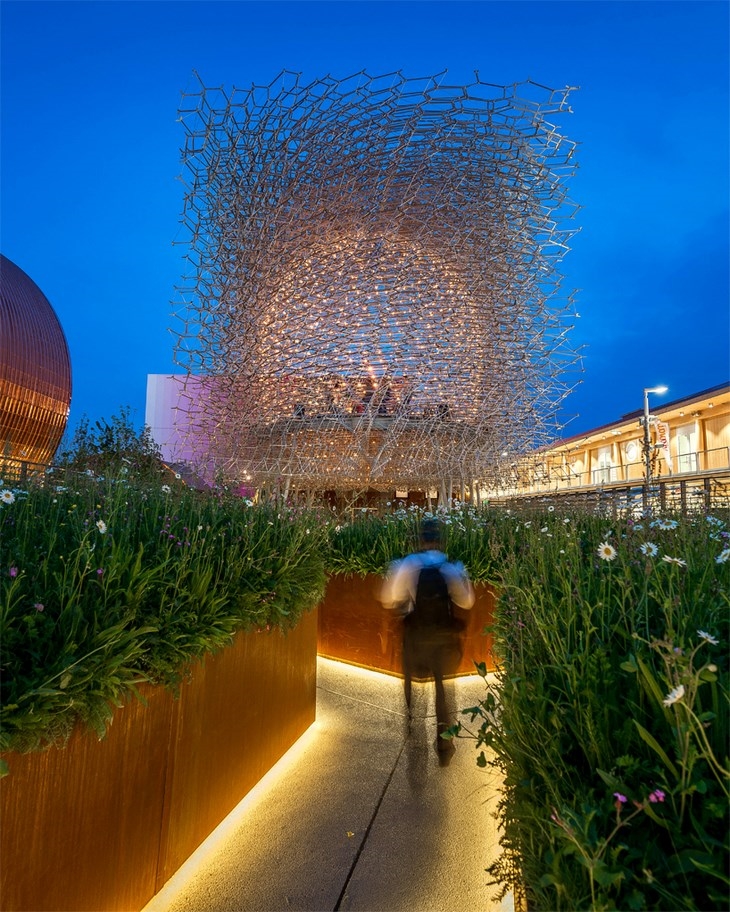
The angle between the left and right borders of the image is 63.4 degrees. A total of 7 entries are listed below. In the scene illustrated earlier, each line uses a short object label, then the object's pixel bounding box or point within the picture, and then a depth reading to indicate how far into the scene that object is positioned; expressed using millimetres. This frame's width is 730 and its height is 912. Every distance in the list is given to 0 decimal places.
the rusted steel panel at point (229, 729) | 2740
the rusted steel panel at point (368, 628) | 6137
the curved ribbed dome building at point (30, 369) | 27422
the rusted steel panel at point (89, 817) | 1795
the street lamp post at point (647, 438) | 8391
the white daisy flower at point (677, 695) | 1041
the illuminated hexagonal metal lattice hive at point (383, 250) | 14516
